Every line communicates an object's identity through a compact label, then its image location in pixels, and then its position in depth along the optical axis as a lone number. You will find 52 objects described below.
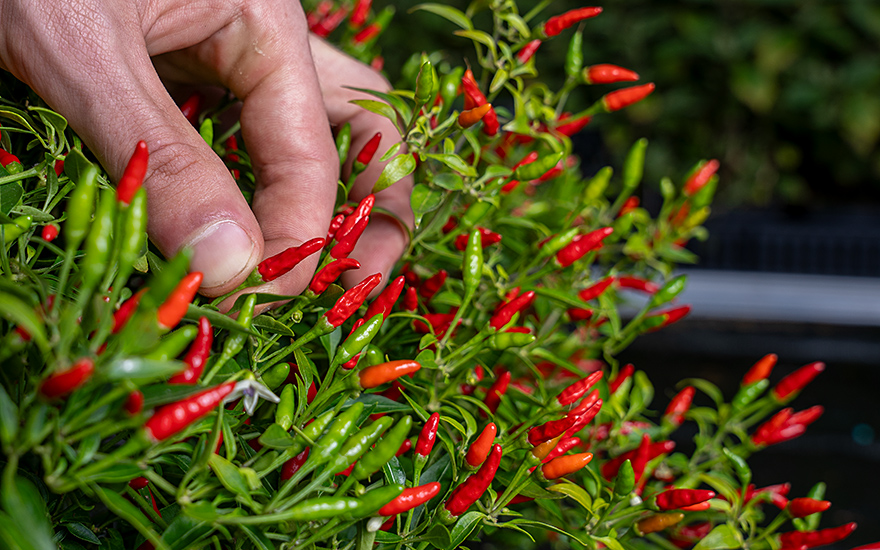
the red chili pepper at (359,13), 0.59
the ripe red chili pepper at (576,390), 0.47
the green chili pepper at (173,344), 0.40
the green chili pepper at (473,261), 0.47
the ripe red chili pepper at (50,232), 0.44
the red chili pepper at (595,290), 0.53
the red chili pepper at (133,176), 0.41
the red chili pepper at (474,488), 0.44
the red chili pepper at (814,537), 0.49
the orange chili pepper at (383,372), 0.44
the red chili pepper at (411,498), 0.43
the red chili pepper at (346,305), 0.45
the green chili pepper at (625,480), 0.46
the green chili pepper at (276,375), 0.44
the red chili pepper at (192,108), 0.51
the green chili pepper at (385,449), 0.43
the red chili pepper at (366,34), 0.60
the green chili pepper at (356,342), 0.44
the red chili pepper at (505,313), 0.47
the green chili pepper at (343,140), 0.51
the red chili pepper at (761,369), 0.53
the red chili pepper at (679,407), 0.54
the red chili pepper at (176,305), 0.40
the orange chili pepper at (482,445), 0.44
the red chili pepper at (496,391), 0.48
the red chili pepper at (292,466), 0.44
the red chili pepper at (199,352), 0.42
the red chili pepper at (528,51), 0.52
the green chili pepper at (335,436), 0.42
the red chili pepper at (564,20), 0.52
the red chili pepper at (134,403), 0.40
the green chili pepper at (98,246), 0.40
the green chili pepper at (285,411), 0.43
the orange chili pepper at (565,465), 0.45
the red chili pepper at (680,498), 0.47
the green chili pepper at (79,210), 0.40
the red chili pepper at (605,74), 0.54
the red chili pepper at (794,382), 0.54
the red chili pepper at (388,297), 0.46
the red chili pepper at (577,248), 0.51
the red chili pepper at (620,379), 0.54
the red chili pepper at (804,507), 0.49
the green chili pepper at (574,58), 0.52
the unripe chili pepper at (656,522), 0.48
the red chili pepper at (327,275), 0.46
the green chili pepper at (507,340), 0.47
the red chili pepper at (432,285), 0.50
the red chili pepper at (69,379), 0.39
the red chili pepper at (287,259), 0.45
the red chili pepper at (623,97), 0.54
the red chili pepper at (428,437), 0.45
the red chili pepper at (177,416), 0.40
